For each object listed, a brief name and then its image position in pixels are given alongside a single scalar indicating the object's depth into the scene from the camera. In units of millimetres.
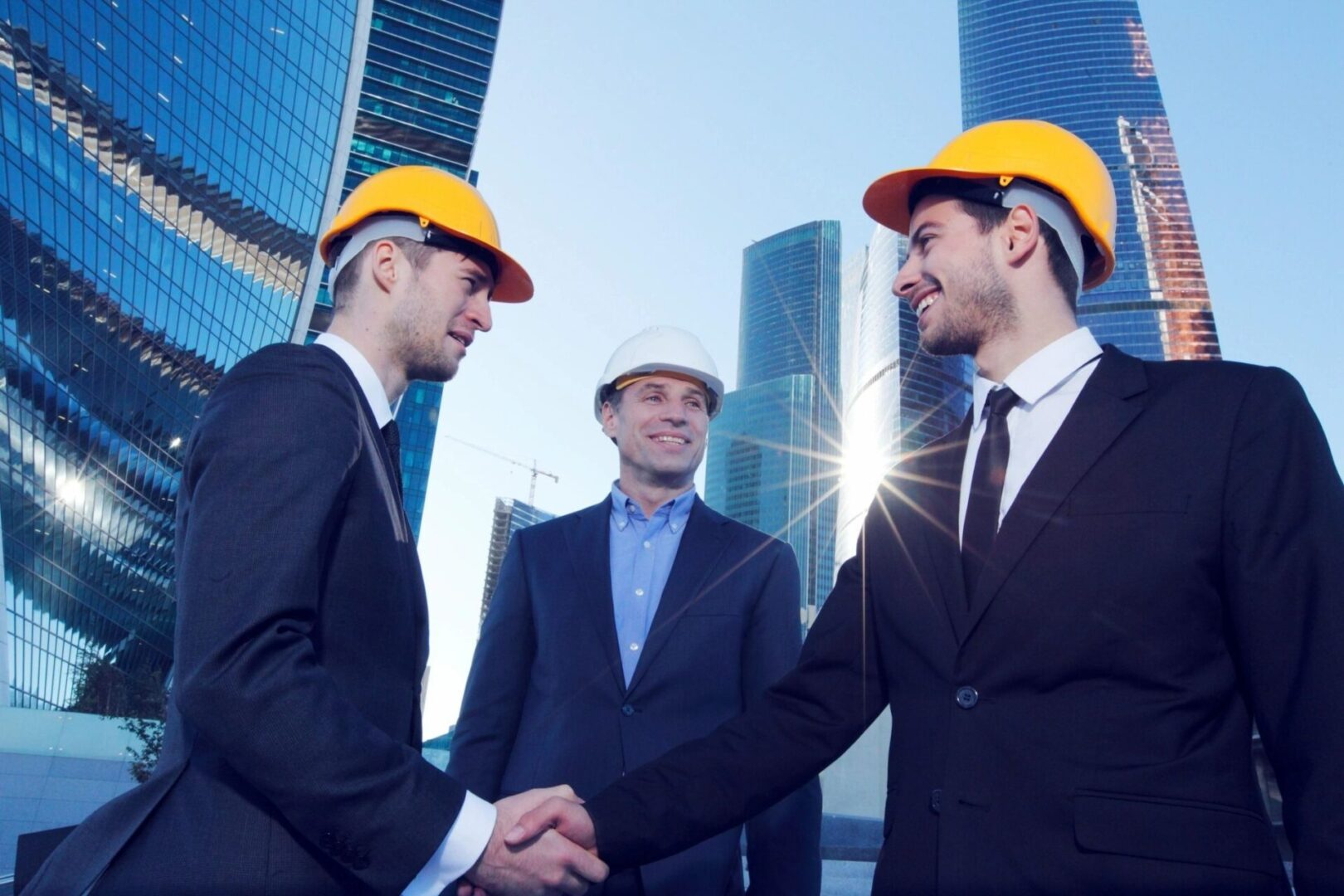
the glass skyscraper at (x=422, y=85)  111812
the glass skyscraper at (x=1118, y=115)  110000
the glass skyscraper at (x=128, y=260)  57406
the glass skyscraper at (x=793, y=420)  168500
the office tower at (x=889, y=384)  124125
